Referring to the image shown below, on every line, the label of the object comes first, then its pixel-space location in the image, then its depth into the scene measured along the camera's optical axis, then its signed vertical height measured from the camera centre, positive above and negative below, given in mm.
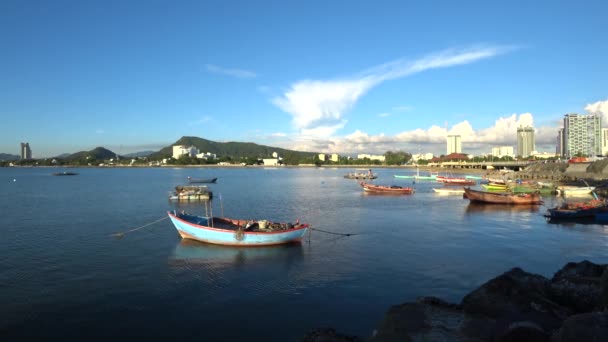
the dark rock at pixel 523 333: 7727 -3429
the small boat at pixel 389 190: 63656 -5152
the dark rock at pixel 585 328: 6934 -3036
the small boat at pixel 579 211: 33625 -4607
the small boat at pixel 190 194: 53344 -4652
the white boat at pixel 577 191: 54500 -4794
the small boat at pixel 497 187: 60591 -4663
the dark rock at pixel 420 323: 9078 -3965
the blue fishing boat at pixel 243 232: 23344 -4305
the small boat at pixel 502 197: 45656 -4740
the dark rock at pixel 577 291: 10781 -3803
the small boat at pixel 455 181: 87575 -5431
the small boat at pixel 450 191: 63906 -5547
